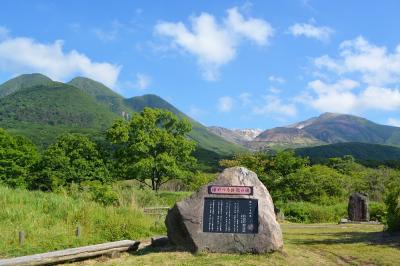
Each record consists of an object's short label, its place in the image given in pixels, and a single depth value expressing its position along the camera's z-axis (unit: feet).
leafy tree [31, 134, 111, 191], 133.18
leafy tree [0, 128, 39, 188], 131.89
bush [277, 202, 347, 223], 81.66
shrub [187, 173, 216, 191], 134.37
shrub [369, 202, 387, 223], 76.26
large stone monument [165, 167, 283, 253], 32.32
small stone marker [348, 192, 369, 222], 73.20
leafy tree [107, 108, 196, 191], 136.46
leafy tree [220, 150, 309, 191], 99.66
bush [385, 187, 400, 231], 44.68
